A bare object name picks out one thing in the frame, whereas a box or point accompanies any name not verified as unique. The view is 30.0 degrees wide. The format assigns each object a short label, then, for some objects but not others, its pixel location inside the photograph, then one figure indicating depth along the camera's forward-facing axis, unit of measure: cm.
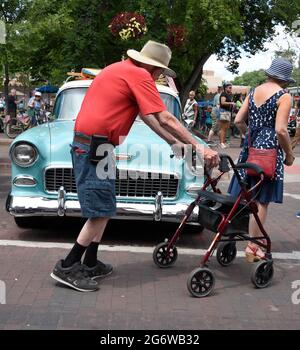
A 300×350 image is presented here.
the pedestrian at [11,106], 2230
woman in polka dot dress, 492
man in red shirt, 412
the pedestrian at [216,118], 1603
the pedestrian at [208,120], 2680
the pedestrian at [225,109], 1516
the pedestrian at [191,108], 1713
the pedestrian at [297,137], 985
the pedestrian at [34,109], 1897
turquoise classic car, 550
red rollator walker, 424
